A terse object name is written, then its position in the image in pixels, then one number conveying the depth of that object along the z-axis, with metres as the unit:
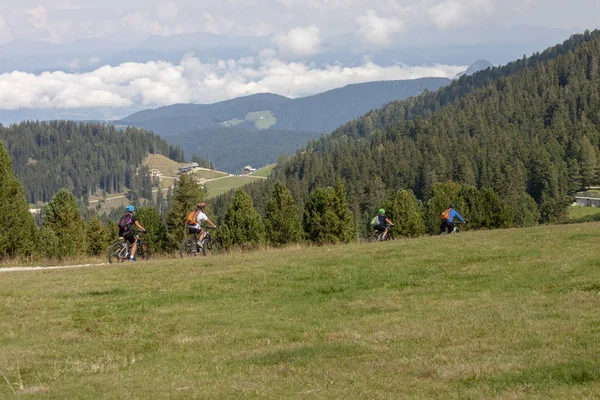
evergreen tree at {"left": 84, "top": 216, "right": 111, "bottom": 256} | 83.79
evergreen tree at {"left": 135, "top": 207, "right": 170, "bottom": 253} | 89.78
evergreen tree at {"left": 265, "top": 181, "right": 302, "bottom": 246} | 83.62
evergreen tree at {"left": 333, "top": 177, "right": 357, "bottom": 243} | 78.88
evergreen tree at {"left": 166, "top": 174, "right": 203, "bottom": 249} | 90.69
